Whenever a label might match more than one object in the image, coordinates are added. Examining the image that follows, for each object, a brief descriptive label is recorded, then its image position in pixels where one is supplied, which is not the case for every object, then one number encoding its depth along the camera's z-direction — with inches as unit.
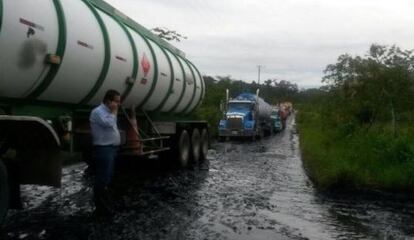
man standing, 301.1
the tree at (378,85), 722.2
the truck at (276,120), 1619.3
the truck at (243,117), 1153.4
